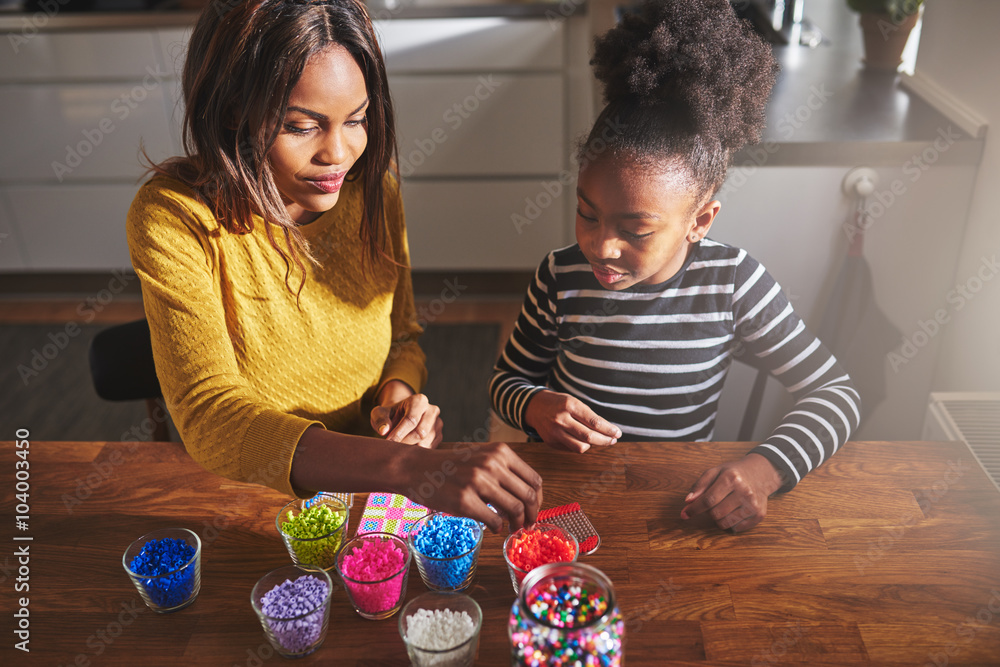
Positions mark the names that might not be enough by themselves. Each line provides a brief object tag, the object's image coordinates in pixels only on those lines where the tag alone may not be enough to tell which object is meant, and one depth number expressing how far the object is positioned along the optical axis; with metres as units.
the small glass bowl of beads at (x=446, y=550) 0.85
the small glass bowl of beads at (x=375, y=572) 0.82
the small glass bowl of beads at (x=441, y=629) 0.76
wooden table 0.81
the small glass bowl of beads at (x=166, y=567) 0.83
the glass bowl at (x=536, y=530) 0.87
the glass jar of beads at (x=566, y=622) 0.70
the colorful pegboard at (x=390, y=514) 0.97
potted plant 1.94
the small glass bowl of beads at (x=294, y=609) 0.78
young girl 1.02
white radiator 1.35
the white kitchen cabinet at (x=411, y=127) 2.71
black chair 1.41
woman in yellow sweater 0.89
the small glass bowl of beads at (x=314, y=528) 0.90
